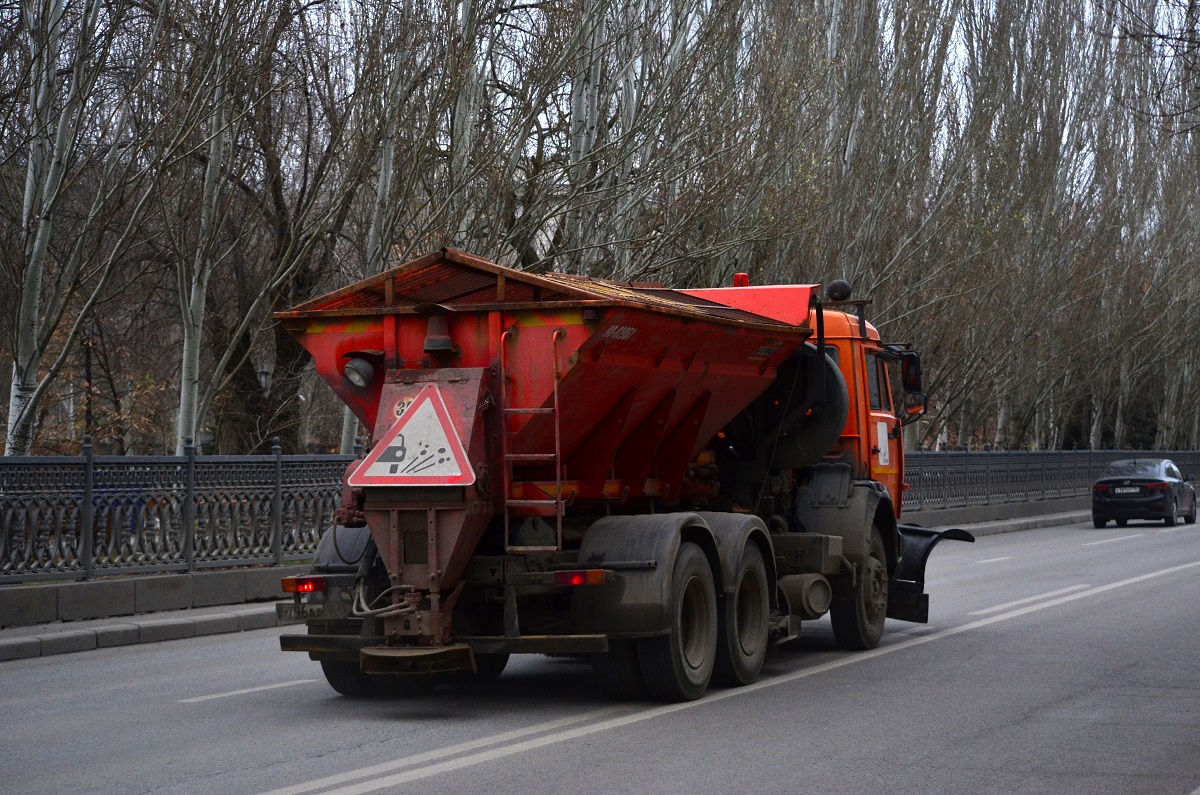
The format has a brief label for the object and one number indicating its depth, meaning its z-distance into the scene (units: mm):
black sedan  31969
